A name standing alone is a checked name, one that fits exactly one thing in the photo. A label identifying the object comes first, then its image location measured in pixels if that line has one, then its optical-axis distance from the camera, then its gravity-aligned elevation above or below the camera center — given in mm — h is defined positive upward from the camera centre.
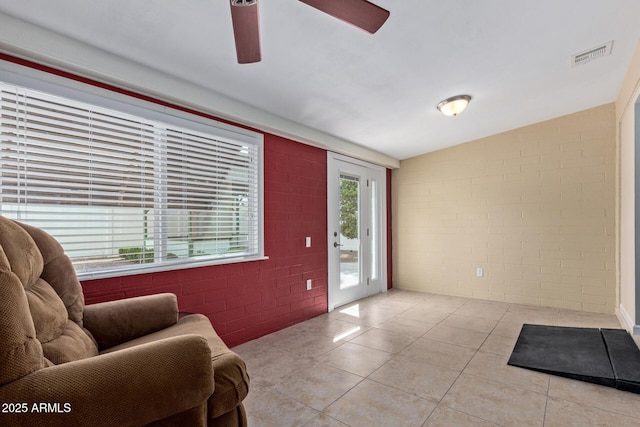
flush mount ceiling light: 3238 +1150
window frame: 1947 +822
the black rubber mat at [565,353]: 2354 -1188
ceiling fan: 1313 +879
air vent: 2682 +1393
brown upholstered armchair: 990 -549
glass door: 4332 -194
